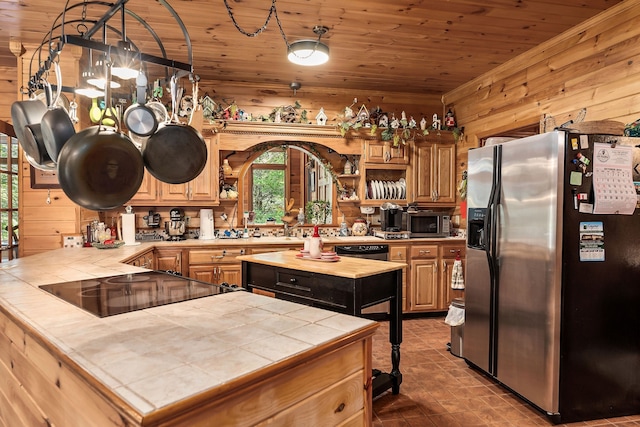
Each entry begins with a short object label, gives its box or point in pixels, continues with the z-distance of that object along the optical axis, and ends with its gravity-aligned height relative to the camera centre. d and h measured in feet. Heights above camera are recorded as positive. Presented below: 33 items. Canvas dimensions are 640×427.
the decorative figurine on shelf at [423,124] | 16.27 +3.06
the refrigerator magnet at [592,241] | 7.92 -0.79
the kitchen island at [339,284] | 8.07 -1.80
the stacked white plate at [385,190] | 16.48 +0.43
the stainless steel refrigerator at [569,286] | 7.85 -1.70
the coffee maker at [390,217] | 15.70 -0.63
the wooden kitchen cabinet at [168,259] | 13.46 -1.94
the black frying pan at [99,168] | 3.68 +0.30
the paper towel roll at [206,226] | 15.07 -0.93
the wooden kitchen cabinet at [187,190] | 14.32 +0.38
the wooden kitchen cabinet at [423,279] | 15.14 -2.91
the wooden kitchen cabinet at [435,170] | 16.53 +1.25
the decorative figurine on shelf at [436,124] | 16.62 +3.12
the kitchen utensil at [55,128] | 4.40 +0.79
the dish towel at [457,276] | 13.64 -2.53
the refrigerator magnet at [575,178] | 7.81 +0.43
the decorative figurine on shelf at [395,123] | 16.08 +3.04
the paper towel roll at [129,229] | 13.85 -0.97
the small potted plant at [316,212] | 16.87 -0.47
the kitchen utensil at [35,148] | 4.68 +0.63
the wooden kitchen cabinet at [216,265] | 13.82 -2.19
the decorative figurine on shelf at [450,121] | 16.67 +3.24
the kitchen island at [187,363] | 2.95 -1.34
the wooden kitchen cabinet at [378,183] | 16.26 +0.71
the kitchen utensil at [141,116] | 4.56 +0.96
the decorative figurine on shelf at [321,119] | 16.01 +3.21
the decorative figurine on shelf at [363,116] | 16.17 +3.37
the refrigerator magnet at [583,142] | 7.83 +1.12
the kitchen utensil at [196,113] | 4.99 +1.43
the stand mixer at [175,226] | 14.65 -0.91
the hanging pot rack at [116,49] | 3.99 +1.59
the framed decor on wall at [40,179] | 12.19 +0.65
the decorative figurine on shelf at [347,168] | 16.55 +1.32
